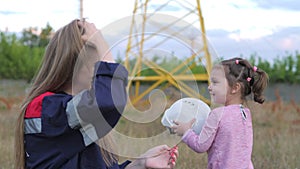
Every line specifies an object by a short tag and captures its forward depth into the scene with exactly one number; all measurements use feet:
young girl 10.95
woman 7.30
